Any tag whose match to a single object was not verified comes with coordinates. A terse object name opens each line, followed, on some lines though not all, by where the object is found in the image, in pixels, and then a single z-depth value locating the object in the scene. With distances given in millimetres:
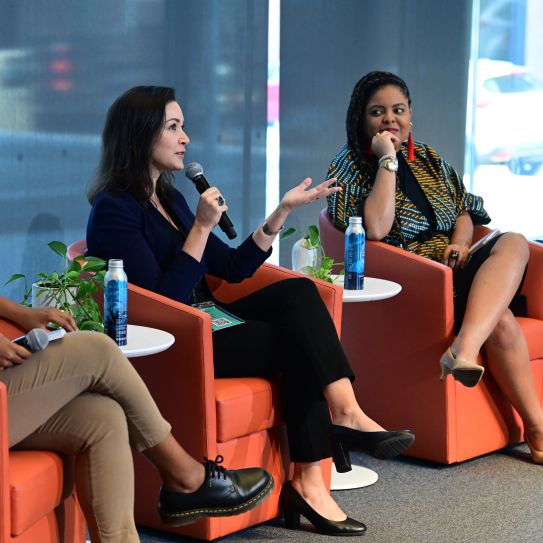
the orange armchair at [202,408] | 5473
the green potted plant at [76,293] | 5355
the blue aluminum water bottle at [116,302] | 5133
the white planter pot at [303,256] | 6980
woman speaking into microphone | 5746
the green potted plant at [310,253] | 6980
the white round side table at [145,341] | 4969
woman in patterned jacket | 6863
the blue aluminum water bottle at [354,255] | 6625
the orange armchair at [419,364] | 6984
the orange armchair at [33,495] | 4187
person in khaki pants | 4480
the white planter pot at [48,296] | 5395
